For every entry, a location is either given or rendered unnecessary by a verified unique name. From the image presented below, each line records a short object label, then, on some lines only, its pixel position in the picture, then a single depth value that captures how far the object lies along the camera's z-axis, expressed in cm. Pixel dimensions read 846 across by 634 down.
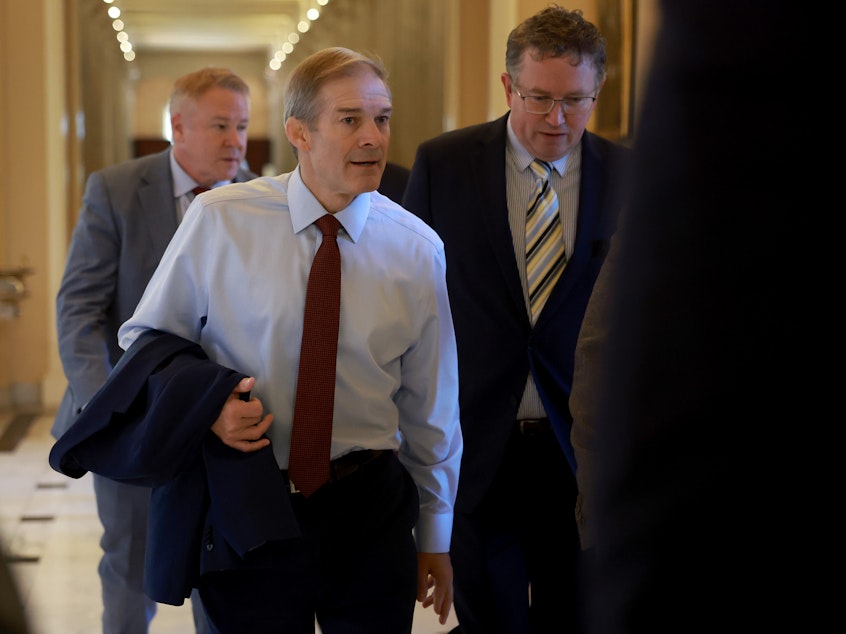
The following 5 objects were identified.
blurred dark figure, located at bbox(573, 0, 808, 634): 64
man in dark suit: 337
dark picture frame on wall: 692
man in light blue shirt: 251
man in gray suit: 388
